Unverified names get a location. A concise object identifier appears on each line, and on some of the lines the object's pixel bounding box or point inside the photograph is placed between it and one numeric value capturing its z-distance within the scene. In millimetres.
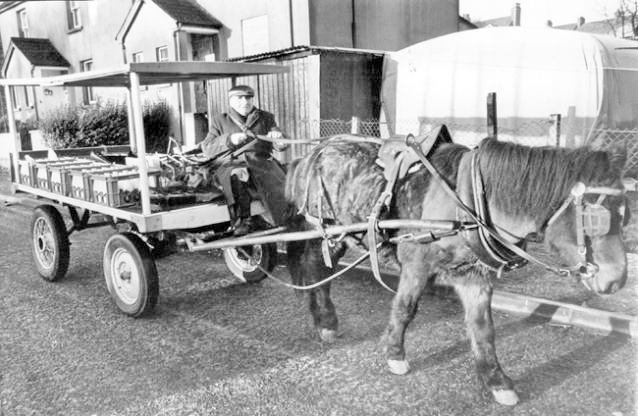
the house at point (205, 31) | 14930
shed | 11828
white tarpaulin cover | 9723
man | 4723
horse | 2793
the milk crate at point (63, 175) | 5519
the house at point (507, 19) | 22172
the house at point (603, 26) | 28089
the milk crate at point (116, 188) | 4785
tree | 22709
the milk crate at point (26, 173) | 6297
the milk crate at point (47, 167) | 5914
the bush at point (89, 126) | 15602
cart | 4488
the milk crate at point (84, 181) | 5125
